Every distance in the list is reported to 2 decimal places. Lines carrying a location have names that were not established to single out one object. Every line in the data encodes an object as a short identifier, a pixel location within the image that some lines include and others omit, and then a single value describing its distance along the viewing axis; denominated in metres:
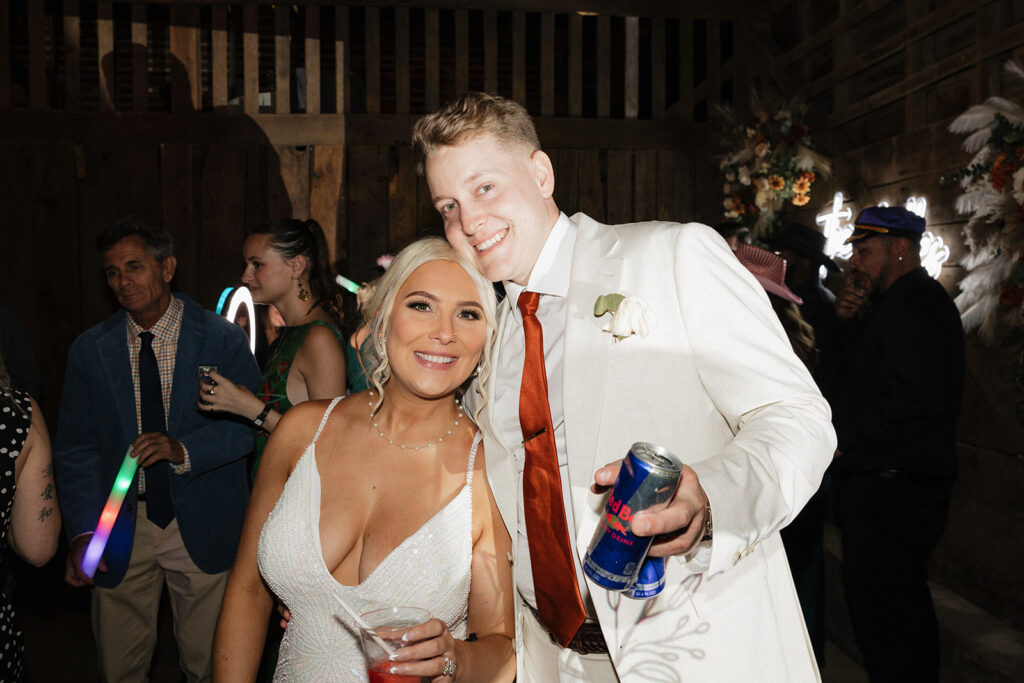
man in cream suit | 1.33
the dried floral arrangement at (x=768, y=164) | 4.64
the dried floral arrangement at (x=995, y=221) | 2.96
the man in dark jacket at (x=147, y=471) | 3.13
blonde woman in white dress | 1.84
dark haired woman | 2.97
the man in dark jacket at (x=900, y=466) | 3.16
